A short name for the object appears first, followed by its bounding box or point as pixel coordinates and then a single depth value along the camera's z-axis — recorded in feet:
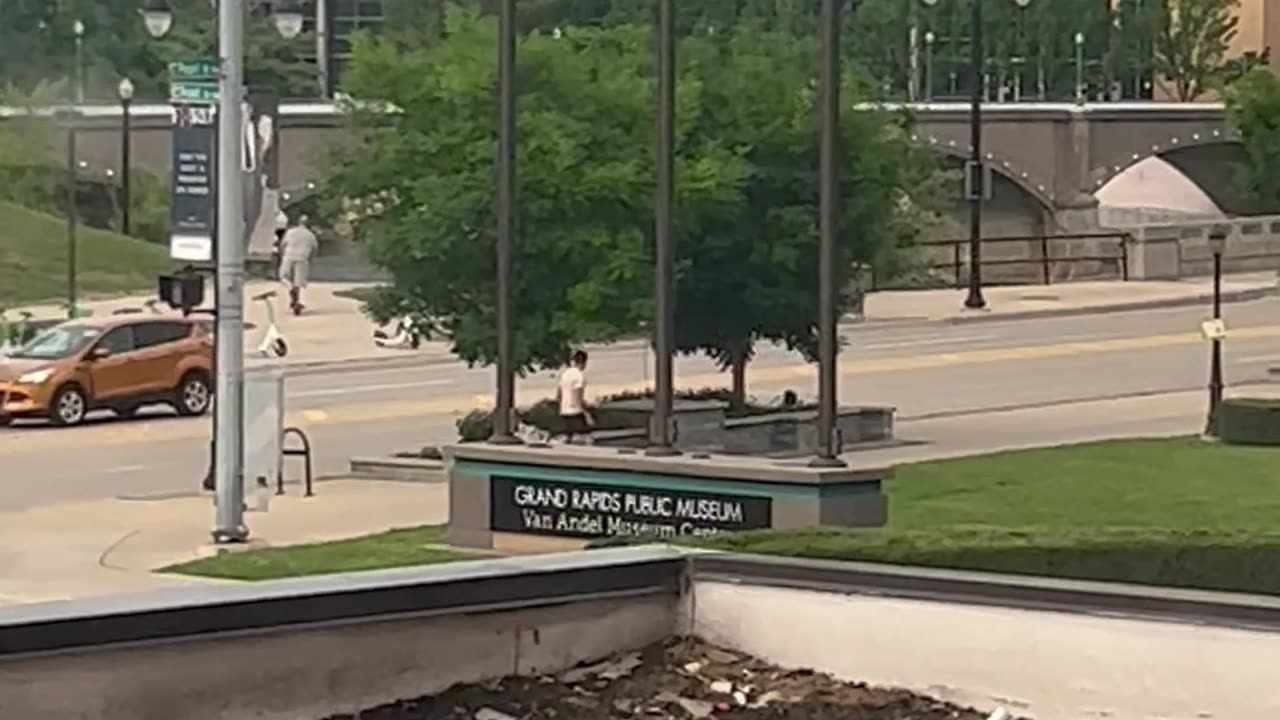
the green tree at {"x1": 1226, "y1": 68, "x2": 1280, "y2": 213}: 224.74
